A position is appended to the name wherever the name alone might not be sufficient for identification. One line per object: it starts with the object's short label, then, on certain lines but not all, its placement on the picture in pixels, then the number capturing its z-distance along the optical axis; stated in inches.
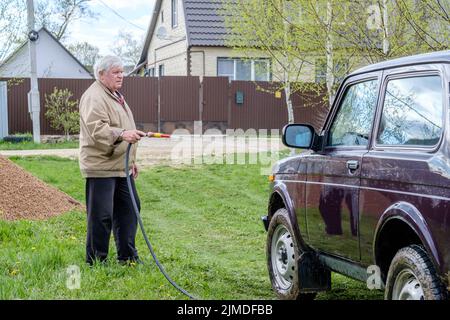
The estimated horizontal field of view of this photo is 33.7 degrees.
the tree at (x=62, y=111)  976.3
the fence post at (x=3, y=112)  1018.7
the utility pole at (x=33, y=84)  879.1
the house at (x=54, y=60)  1766.7
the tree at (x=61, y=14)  1998.0
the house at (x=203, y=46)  1172.5
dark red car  150.3
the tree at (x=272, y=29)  607.5
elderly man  254.5
